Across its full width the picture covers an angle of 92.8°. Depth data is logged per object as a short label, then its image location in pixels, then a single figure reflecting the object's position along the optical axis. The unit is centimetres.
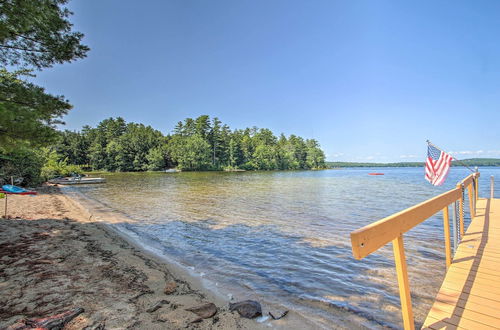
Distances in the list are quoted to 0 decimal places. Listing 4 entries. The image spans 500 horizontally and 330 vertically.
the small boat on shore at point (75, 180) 3066
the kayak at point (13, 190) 1432
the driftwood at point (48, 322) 274
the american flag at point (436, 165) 905
